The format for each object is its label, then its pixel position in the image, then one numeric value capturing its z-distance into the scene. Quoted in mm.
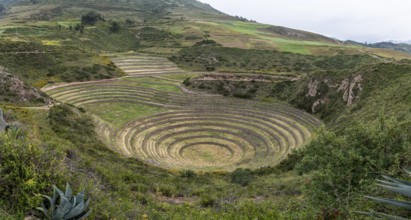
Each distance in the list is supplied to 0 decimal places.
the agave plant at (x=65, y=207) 8008
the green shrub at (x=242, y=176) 25164
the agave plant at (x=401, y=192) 6230
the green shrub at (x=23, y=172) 8500
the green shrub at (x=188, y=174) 27047
